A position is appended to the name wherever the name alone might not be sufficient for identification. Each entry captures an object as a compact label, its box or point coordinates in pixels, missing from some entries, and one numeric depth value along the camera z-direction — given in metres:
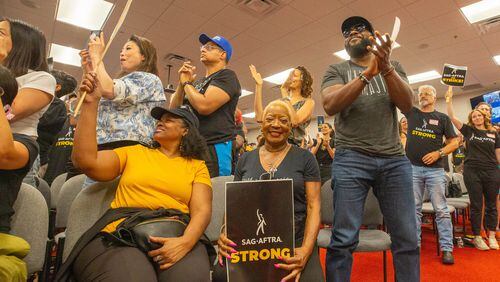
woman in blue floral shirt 1.51
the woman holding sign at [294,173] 1.40
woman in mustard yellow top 1.15
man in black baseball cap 1.54
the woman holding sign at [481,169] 3.66
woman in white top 1.26
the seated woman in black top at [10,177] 0.98
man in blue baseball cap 1.82
